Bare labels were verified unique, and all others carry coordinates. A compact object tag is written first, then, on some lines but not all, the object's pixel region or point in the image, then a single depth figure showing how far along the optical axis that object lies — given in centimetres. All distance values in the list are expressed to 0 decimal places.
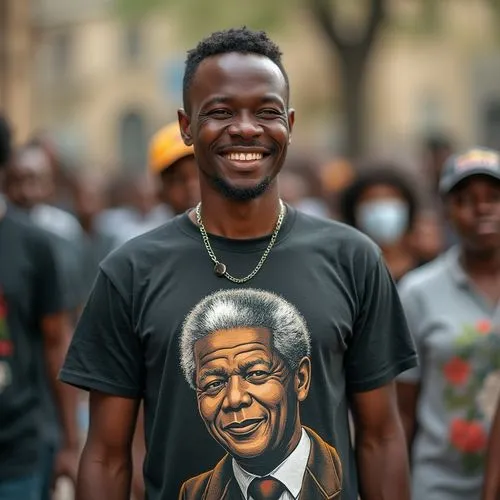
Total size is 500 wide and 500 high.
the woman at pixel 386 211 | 1183
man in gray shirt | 850
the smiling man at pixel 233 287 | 618
